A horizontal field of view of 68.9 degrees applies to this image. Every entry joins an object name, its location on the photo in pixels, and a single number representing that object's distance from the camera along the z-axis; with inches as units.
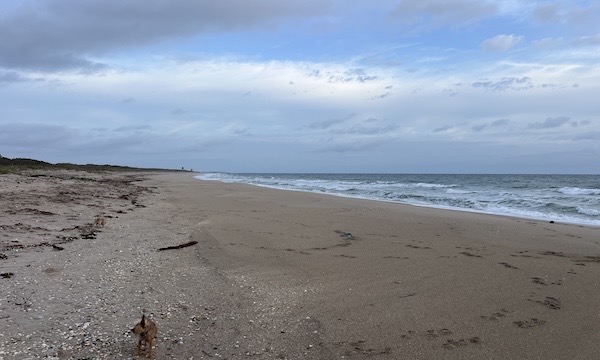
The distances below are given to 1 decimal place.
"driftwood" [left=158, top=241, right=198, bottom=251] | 326.9
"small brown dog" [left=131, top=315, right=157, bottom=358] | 149.1
